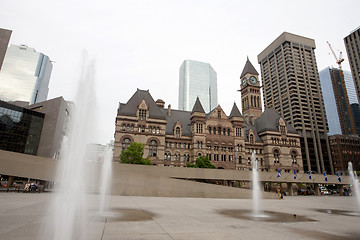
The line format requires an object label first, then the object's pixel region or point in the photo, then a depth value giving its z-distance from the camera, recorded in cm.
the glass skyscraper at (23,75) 14375
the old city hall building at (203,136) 5297
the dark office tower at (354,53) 11804
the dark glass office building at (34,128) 5519
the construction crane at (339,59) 18078
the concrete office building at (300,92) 11194
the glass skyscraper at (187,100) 19138
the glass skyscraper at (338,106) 17925
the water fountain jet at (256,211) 1483
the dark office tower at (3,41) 5088
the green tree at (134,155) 4331
